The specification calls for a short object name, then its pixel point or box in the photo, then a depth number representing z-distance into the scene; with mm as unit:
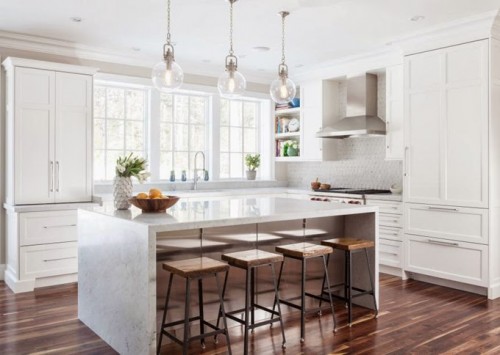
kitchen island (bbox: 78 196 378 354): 2744
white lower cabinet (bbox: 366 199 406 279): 5156
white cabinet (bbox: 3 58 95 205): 4699
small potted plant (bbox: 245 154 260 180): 7109
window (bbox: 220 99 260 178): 7074
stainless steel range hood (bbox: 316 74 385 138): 5770
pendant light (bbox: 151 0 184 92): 3258
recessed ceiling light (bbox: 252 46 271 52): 5453
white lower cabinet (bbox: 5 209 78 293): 4578
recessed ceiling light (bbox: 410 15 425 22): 4332
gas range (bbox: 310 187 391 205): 5574
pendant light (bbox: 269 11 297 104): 3707
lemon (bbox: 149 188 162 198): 3299
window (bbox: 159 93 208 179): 6422
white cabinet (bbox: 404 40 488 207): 4371
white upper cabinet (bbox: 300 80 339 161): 6555
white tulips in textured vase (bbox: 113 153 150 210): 3443
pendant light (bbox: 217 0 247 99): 3529
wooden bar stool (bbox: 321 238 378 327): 3576
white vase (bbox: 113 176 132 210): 3441
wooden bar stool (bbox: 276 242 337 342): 3236
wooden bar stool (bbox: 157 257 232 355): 2723
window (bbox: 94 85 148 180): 5906
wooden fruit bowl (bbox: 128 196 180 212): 3189
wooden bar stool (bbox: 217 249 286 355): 2947
